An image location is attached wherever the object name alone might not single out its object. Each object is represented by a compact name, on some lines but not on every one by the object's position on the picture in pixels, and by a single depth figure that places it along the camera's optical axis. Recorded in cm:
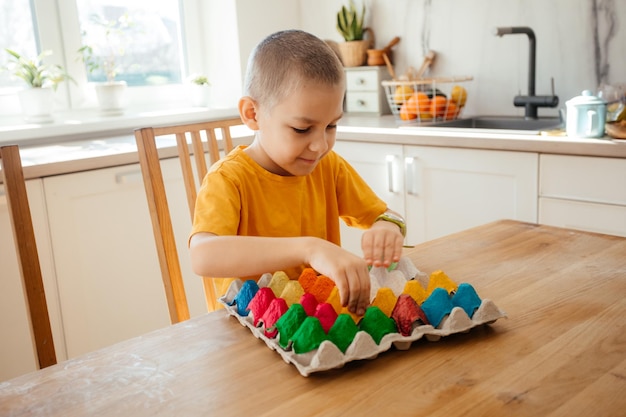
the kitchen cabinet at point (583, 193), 177
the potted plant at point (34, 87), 245
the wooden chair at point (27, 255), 97
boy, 87
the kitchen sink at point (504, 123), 233
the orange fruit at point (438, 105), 241
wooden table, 59
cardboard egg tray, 65
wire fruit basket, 242
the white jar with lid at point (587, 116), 183
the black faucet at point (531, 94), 229
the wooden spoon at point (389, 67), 272
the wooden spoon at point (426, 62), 271
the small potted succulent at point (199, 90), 295
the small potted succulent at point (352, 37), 290
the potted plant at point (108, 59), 267
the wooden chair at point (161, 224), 115
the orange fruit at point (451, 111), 246
